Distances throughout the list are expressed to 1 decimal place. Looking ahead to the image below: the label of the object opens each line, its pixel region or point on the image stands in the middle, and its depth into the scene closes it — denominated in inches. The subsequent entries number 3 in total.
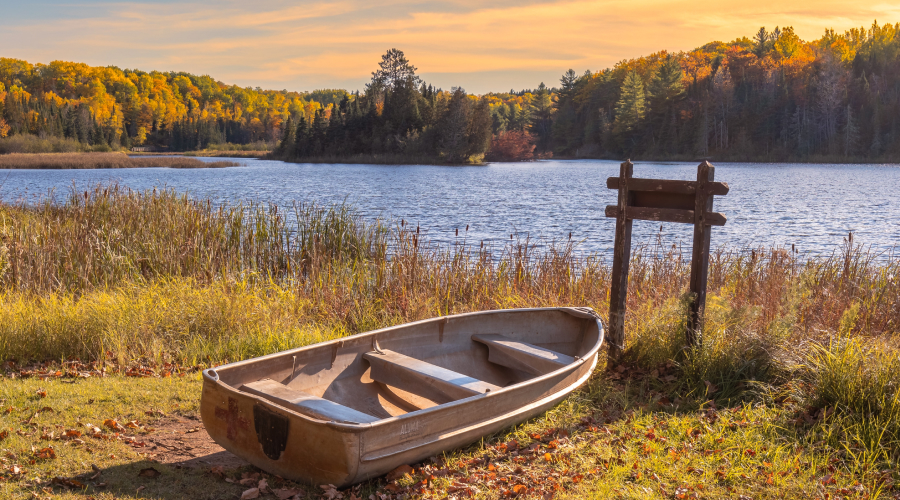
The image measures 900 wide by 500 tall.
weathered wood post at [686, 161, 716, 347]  225.1
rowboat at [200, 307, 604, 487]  148.4
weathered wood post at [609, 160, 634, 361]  249.8
